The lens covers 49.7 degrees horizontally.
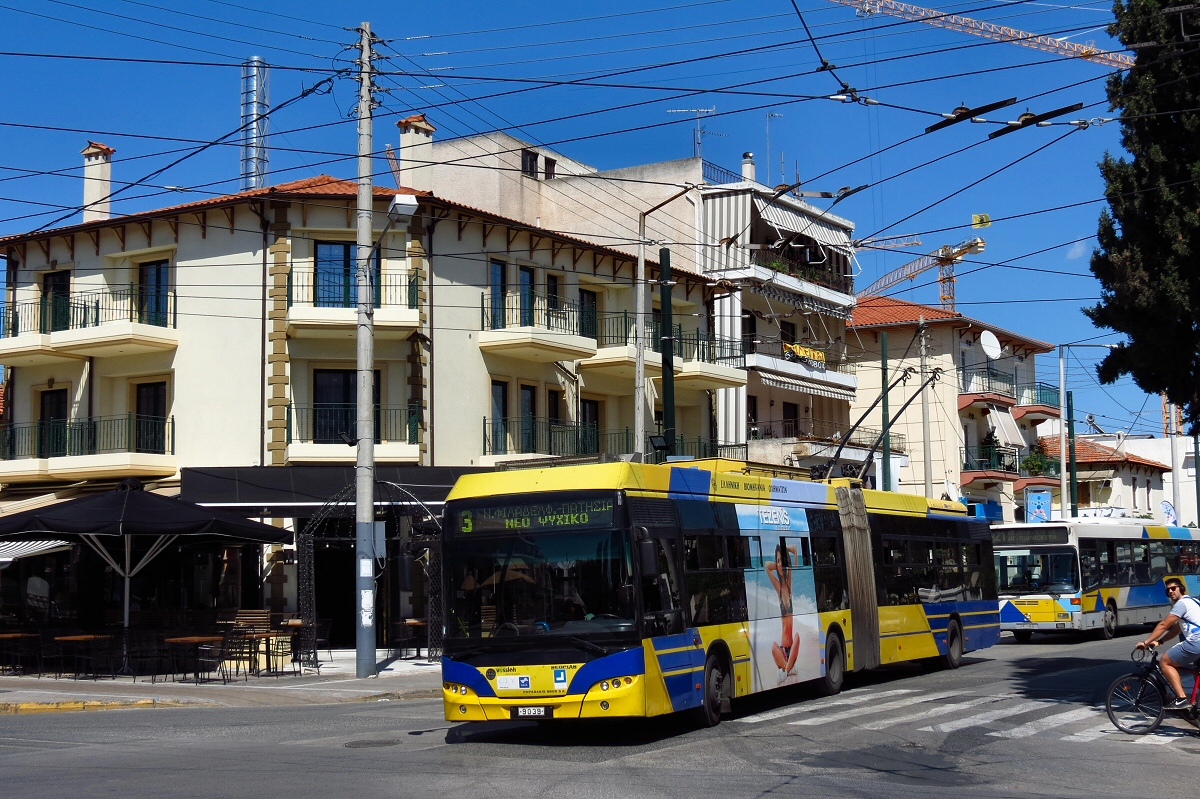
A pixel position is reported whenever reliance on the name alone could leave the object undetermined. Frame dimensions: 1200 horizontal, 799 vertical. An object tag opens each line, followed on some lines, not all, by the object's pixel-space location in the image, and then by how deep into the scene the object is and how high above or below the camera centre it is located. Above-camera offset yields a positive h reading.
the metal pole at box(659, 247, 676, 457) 26.95 +3.72
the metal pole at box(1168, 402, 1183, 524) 63.18 +1.75
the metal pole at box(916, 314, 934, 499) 42.44 +2.56
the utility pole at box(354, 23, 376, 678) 22.88 +2.03
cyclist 13.55 -1.27
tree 14.75 +3.60
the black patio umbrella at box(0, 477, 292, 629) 22.34 +0.24
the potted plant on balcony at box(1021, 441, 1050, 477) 57.38 +2.51
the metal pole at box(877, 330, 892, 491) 40.06 +1.83
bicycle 13.80 -1.95
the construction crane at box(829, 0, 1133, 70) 68.44 +27.67
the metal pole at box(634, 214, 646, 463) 28.45 +3.89
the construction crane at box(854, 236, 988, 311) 57.28 +11.78
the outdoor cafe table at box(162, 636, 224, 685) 22.78 -1.90
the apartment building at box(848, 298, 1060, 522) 54.59 +4.92
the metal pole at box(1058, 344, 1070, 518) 45.08 +3.58
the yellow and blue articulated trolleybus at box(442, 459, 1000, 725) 13.48 -0.73
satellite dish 49.56 +6.81
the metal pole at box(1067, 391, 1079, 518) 46.73 +3.18
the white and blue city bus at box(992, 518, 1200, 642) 29.03 -1.26
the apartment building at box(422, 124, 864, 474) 42.50 +9.81
